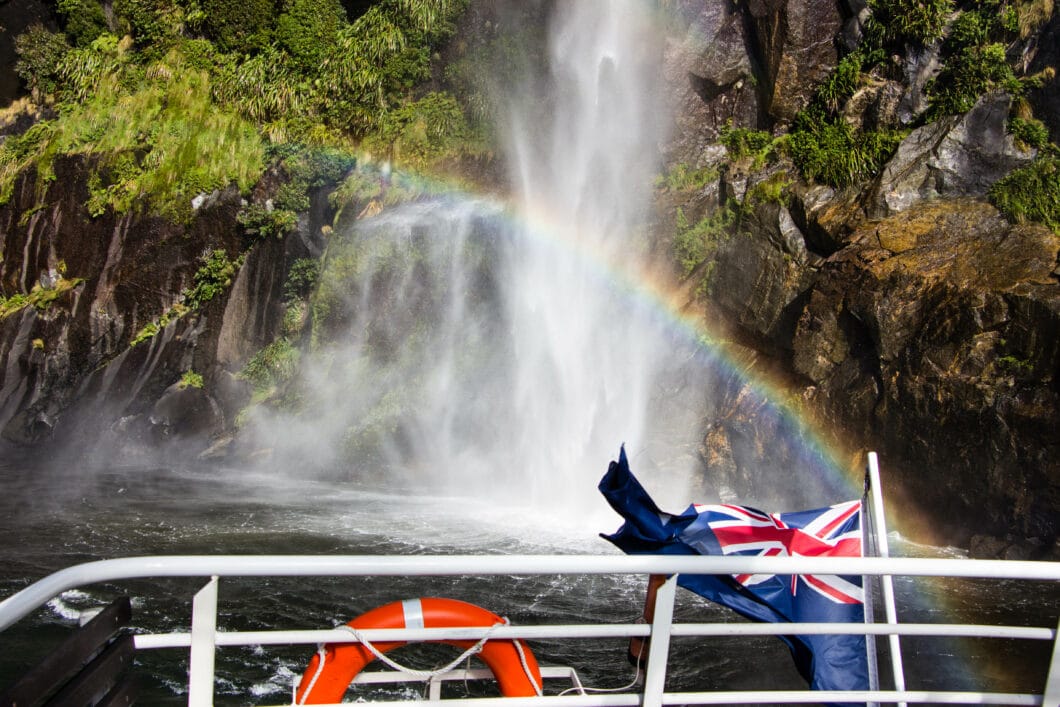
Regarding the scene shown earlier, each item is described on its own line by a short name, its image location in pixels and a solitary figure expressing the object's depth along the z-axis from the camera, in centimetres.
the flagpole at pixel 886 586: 395
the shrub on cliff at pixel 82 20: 2673
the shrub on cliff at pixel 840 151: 1752
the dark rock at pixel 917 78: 1820
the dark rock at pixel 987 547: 1273
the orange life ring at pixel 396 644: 341
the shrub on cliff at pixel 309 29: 2561
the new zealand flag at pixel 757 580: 399
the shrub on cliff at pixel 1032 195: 1465
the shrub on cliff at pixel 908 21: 1814
